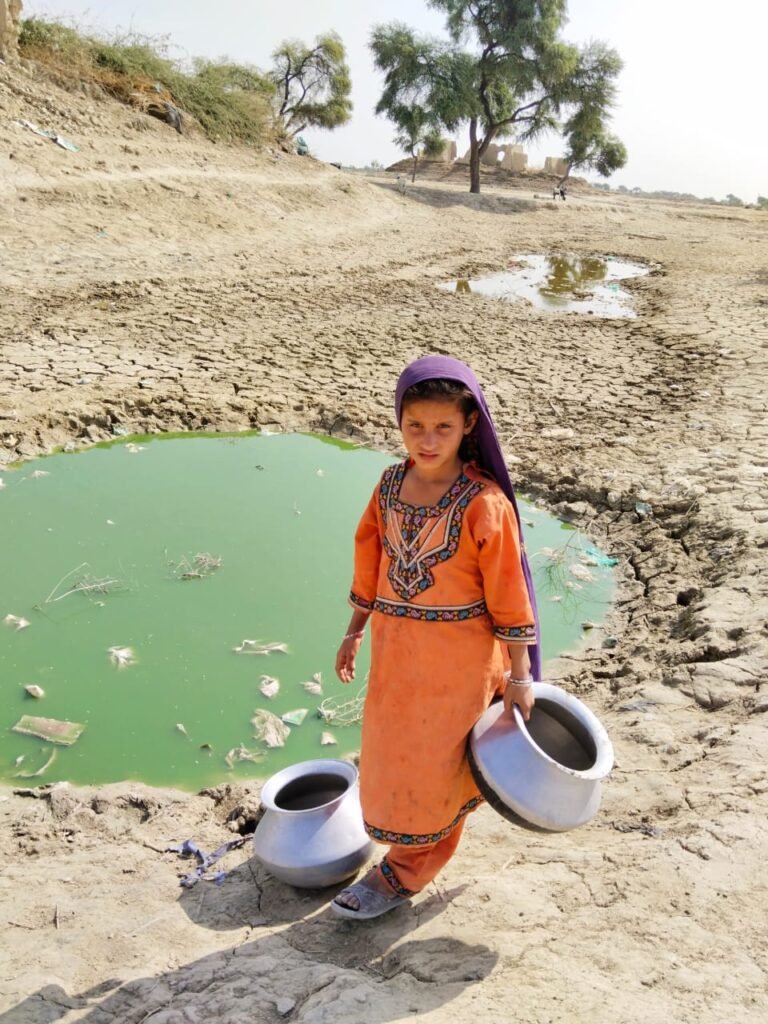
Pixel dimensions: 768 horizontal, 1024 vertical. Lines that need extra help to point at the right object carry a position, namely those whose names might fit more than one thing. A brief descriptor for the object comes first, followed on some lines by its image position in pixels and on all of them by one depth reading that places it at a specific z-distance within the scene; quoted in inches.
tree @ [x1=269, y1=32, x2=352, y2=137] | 1047.0
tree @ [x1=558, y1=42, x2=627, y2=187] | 1049.5
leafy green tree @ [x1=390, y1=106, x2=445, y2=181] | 1045.2
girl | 70.9
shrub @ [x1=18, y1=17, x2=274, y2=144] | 599.5
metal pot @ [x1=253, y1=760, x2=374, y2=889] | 83.7
